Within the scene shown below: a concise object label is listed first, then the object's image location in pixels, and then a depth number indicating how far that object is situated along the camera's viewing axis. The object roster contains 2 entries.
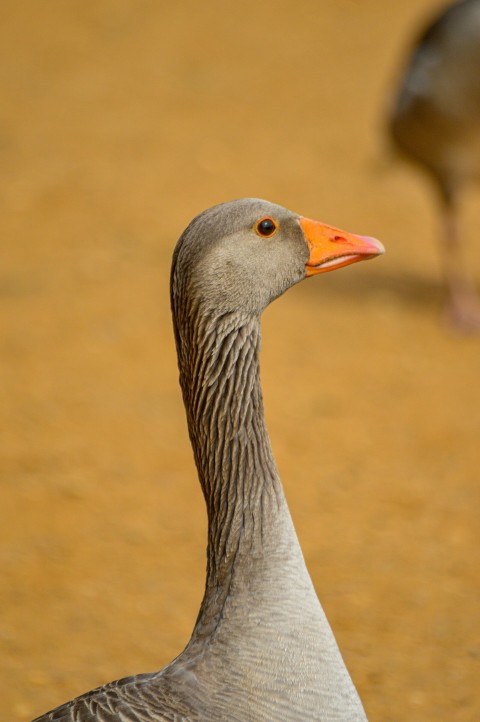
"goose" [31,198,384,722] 5.15
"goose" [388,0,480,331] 14.50
